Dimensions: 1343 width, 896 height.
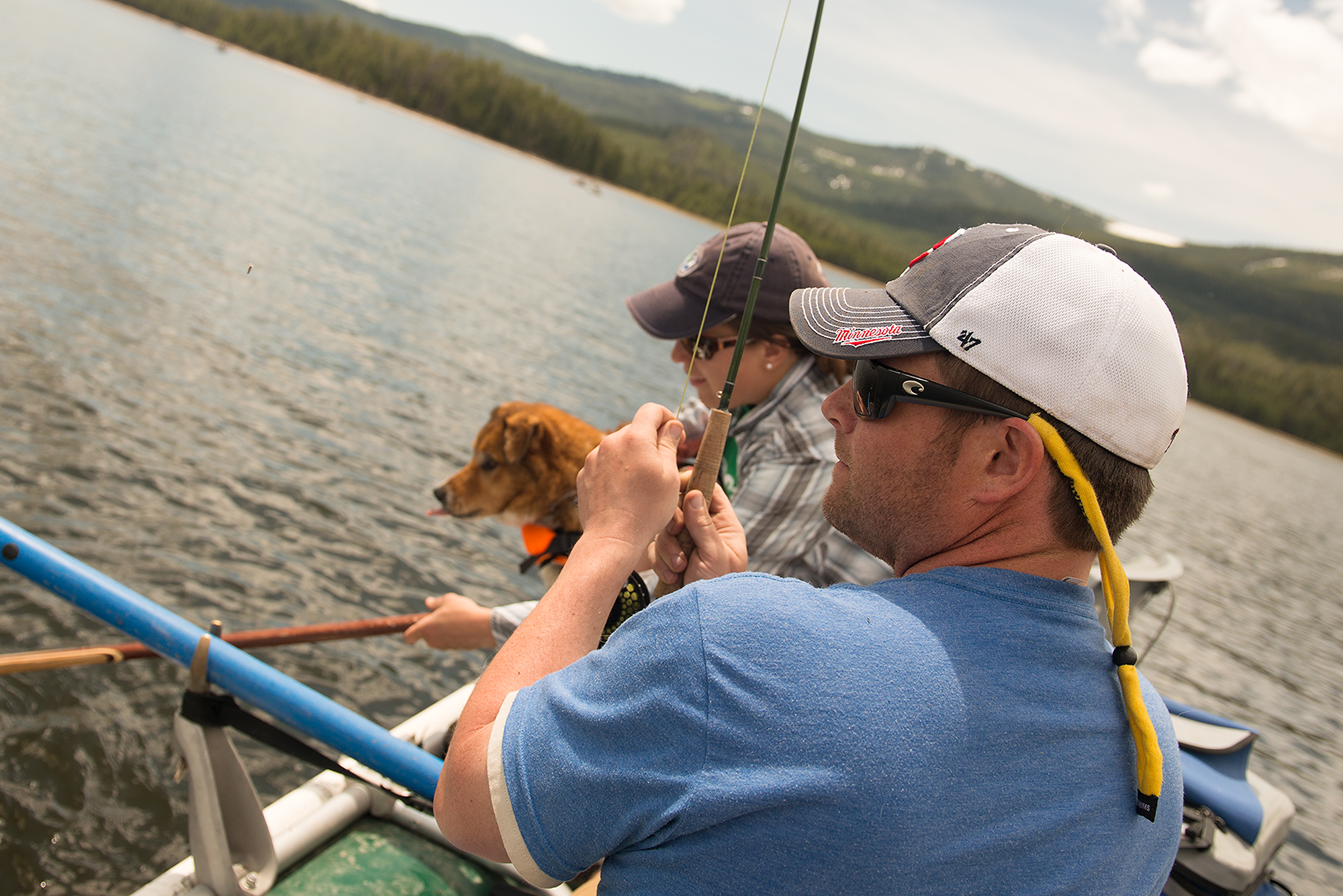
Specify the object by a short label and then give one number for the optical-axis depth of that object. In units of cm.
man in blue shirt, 128
